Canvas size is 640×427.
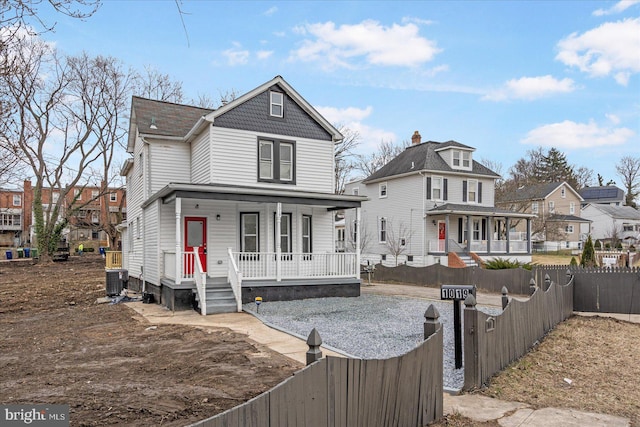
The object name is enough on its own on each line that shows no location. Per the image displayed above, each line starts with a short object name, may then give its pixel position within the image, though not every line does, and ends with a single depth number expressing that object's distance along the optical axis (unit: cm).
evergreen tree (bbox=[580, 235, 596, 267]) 2200
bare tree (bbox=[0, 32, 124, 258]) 3422
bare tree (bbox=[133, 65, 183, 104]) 3839
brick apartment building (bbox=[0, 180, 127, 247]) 6250
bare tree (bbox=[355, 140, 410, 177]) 4828
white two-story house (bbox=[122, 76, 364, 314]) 1380
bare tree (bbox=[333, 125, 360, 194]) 4012
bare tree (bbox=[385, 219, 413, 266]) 2983
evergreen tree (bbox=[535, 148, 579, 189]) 6952
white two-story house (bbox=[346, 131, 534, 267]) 2872
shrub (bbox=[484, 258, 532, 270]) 1953
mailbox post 659
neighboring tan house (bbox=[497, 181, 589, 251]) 4431
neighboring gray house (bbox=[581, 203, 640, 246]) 5816
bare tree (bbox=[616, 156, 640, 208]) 7400
